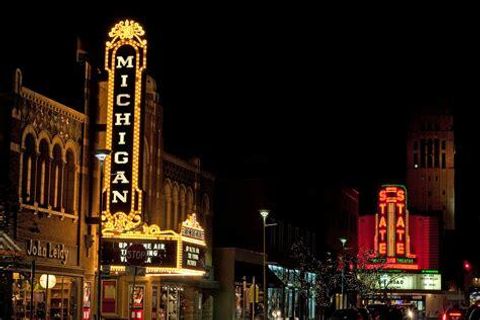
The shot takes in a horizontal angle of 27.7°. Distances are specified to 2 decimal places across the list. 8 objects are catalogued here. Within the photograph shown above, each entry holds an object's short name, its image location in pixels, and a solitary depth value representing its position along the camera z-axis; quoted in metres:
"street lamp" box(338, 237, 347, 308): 72.19
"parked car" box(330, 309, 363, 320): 37.31
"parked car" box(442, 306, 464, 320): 44.62
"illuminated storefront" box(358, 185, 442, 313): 117.31
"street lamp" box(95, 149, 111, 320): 33.09
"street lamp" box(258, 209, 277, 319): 50.16
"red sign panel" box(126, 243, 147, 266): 42.41
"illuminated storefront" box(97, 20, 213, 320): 41.16
